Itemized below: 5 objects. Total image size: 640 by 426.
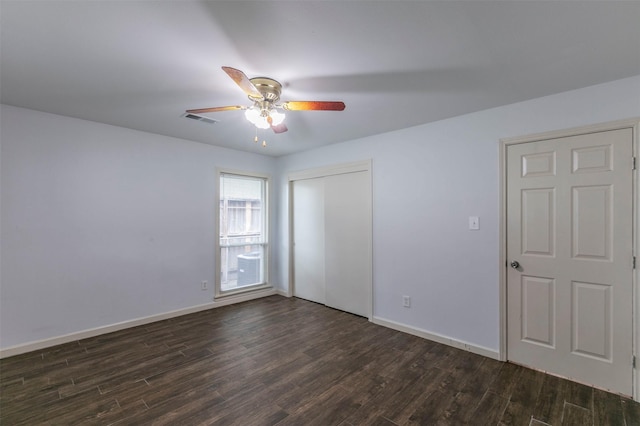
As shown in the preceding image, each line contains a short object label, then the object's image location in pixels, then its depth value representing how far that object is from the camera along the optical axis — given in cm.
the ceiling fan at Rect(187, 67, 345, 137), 210
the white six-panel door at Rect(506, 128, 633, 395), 223
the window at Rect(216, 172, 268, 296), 454
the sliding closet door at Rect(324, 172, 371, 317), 393
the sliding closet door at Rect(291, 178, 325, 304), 456
